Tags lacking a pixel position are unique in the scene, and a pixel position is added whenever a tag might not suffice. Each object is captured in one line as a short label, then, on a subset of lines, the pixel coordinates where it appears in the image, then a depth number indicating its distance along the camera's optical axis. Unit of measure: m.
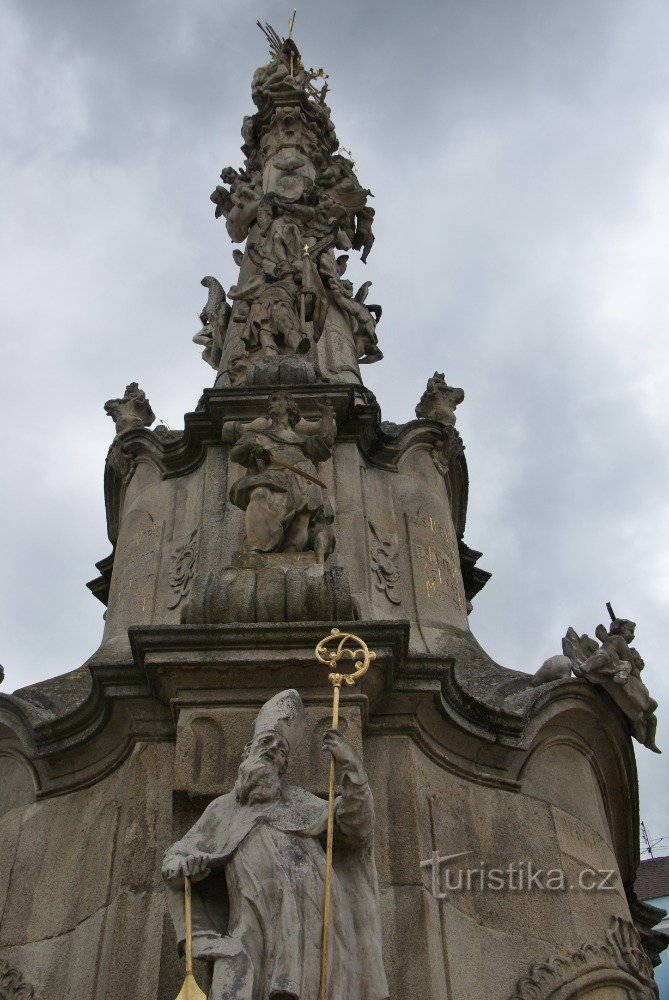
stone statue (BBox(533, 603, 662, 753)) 8.16
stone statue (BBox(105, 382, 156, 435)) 11.16
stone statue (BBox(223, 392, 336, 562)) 7.95
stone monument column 5.43
